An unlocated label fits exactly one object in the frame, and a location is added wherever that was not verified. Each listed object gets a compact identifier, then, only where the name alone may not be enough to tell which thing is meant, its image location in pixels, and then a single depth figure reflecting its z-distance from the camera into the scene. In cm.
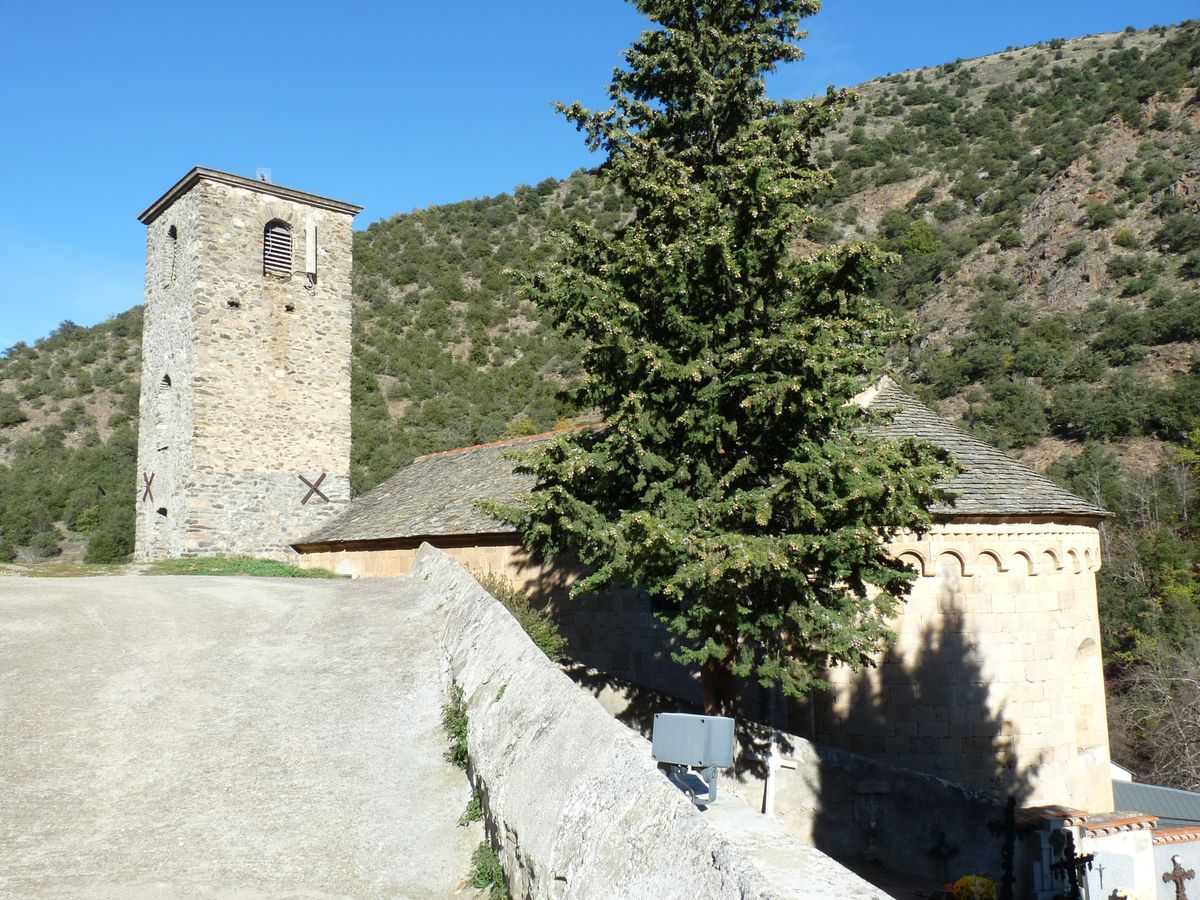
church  1290
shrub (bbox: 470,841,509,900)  474
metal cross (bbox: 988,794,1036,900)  1055
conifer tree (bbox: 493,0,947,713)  865
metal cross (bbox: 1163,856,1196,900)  1420
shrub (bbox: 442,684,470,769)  622
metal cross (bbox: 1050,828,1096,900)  1113
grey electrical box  482
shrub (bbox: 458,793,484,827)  550
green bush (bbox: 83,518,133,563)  3528
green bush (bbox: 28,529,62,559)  4076
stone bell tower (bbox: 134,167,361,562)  2100
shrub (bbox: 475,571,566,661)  1056
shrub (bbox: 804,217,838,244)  936
